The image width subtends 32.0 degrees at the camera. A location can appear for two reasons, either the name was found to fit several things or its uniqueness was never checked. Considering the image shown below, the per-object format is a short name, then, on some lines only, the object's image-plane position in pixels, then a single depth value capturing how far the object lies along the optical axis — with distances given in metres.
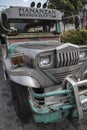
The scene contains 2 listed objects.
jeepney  1.97
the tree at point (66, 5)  19.67
